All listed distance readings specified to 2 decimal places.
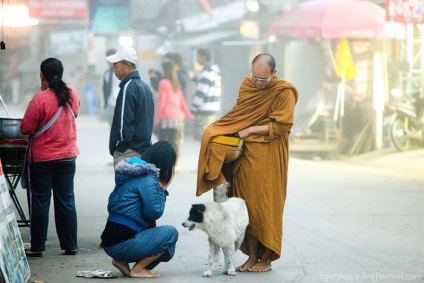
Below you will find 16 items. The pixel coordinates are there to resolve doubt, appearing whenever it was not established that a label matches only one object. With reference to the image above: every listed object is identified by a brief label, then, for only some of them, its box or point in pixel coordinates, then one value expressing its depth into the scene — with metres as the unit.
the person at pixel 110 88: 30.02
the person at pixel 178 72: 30.42
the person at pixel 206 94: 31.08
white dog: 13.45
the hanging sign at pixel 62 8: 71.19
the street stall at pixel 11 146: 16.05
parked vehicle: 34.87
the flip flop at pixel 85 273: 13.97
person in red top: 15.37
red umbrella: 35.41
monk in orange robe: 14.30
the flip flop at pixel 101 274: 13.87
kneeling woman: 13.30
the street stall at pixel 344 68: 35.59
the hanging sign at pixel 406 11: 34.12
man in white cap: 16.36
